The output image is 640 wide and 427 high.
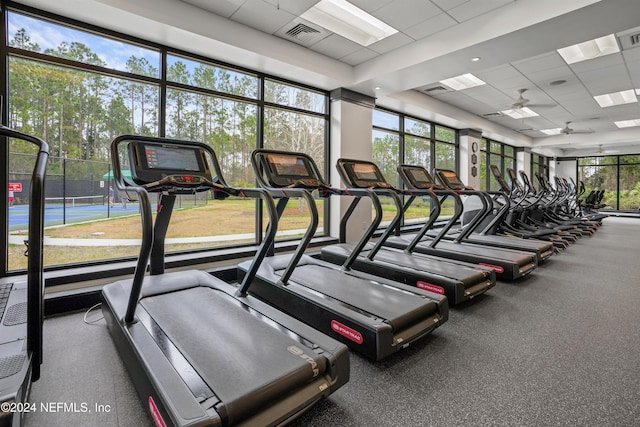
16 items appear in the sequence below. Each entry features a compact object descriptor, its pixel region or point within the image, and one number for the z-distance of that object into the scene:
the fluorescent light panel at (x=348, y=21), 4.05
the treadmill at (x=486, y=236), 4.44
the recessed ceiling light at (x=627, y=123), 9.88
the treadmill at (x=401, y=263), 3.24
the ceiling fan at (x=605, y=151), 14.31
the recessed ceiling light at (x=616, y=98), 7.26
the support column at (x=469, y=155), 9.58
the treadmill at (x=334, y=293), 2.25
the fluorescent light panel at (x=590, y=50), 4.95
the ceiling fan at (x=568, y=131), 9.42
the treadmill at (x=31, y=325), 1.41
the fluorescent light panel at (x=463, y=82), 6.44
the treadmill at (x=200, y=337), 1.45
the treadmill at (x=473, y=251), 4.02
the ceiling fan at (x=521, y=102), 6.64
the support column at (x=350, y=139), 6.06
